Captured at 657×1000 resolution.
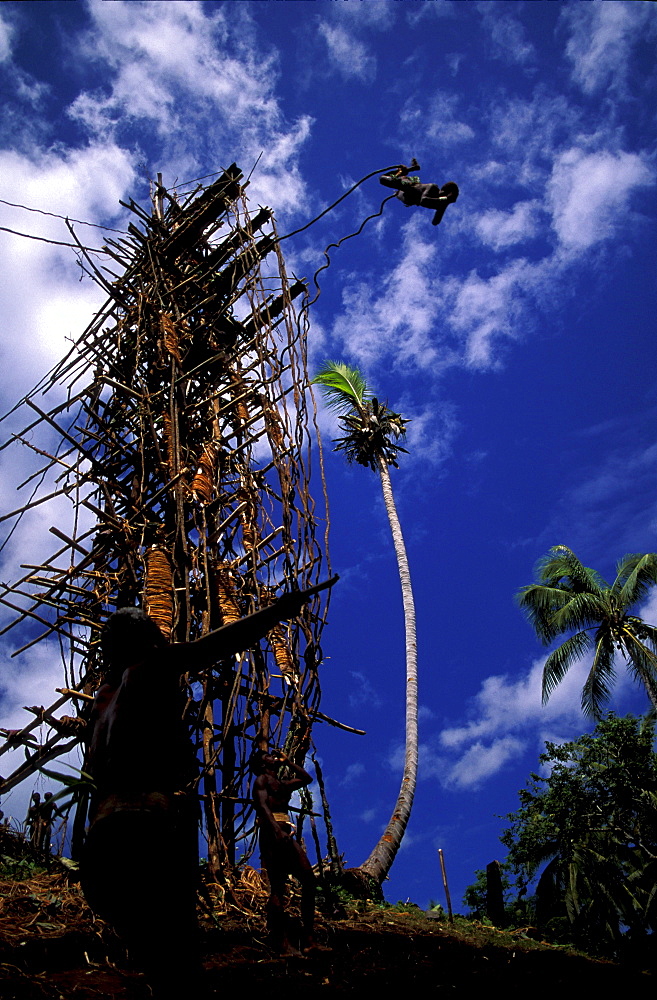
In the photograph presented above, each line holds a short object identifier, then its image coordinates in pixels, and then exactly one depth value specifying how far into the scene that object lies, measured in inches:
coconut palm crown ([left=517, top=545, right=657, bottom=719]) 760.3
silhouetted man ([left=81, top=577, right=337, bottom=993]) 87.1
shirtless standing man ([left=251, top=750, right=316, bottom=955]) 168.6
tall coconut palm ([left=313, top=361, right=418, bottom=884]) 692.1
